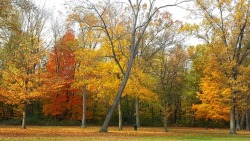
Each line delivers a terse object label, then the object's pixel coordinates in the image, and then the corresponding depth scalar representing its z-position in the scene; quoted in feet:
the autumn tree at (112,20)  94.12
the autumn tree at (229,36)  105.50
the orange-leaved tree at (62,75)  153.07
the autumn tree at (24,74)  96.94
